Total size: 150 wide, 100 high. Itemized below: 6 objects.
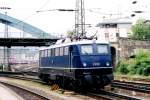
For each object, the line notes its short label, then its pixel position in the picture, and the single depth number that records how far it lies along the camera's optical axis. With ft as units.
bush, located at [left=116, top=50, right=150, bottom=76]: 96.10
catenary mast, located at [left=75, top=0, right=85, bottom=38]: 94.63
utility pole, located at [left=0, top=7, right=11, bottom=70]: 161.28
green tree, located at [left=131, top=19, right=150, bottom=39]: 246.06
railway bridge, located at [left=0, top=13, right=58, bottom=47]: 156.75
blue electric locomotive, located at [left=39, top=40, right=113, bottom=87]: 59.31
